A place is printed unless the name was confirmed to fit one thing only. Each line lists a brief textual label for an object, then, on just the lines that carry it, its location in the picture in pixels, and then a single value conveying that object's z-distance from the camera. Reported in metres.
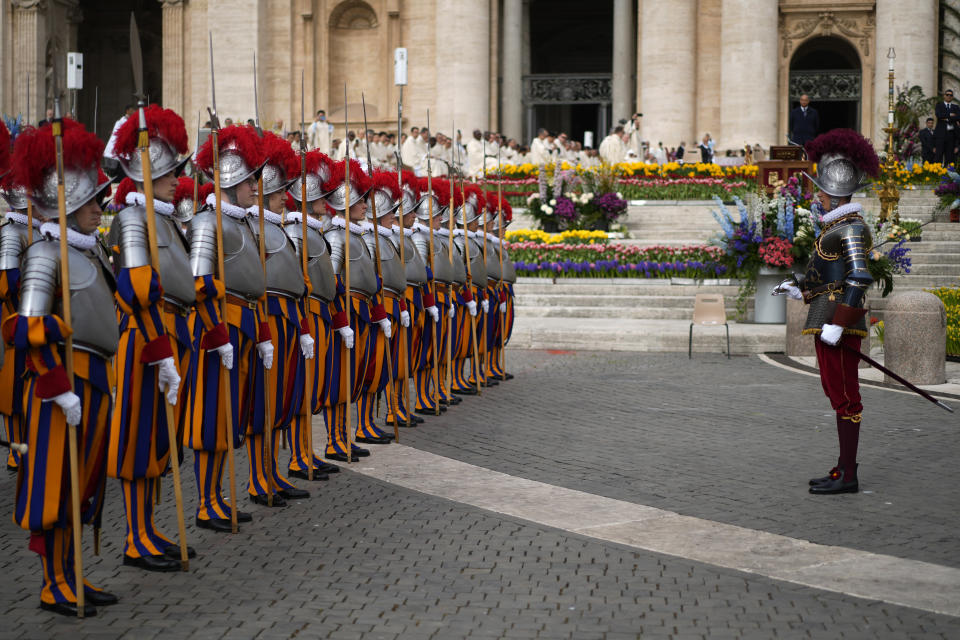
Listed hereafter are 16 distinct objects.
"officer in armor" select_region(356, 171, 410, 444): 10.02
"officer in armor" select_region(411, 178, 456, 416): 11.74
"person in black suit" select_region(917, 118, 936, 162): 29.23
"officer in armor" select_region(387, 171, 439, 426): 11.14
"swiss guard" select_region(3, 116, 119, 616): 5.56
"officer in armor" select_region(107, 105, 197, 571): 6.25
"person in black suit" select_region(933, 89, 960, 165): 28.44
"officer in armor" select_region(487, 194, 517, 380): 13.95
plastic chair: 16.98
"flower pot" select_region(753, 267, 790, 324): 18.70
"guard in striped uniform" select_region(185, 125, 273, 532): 7.01
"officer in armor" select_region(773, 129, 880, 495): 8.27
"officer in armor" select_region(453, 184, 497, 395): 13.12
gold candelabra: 20.59
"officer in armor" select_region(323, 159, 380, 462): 9.31
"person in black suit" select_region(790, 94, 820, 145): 28.42
